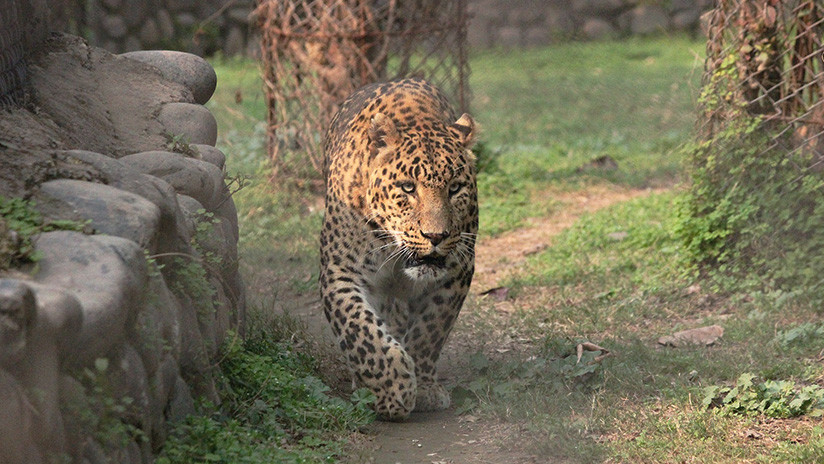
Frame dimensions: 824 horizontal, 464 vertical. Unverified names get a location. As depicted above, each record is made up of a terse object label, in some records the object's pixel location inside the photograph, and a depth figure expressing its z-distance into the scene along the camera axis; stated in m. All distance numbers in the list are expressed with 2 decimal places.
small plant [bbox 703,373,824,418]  9.79
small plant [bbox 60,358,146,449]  6.49
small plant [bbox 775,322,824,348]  11.66
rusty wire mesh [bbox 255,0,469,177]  19.56
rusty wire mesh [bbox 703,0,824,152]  13.64
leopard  10.66
